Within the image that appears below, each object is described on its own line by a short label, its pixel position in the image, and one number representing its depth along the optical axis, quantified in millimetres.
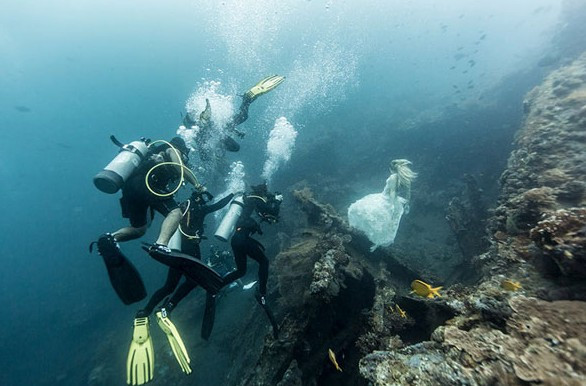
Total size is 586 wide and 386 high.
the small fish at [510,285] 3556
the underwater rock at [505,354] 2234
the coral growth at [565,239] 3137
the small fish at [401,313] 4676
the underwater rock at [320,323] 5176
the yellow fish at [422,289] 4363
